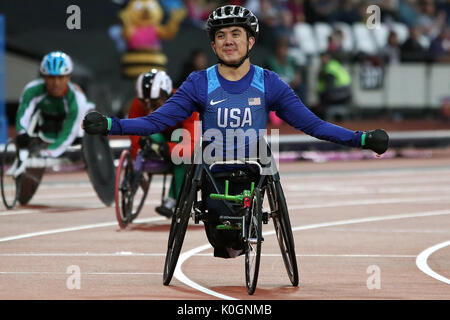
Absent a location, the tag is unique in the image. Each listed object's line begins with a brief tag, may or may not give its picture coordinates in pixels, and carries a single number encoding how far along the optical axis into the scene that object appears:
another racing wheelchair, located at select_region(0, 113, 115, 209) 14.77
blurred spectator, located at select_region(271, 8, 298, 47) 24.55
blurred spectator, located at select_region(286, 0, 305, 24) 26.25
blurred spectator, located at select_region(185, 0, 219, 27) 23.81
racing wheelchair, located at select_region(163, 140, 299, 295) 8.51
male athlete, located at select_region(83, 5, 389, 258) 8.62
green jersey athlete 14.80
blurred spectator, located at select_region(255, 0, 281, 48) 24.28
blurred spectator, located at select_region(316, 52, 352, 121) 22.98
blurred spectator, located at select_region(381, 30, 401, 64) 25.00
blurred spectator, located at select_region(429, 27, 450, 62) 25.72
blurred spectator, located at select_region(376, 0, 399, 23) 28.39
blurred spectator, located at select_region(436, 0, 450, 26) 31.38
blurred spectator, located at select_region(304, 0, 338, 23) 26.56
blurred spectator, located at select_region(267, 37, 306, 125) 22.47
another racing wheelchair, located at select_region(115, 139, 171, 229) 13.11
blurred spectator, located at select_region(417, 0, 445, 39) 27.88
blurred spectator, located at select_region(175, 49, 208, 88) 20.30
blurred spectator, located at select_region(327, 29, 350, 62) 23.94
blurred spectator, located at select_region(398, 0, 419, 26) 29.64
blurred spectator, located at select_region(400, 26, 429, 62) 25.32
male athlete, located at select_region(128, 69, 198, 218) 13.16
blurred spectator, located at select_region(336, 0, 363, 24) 27.09
